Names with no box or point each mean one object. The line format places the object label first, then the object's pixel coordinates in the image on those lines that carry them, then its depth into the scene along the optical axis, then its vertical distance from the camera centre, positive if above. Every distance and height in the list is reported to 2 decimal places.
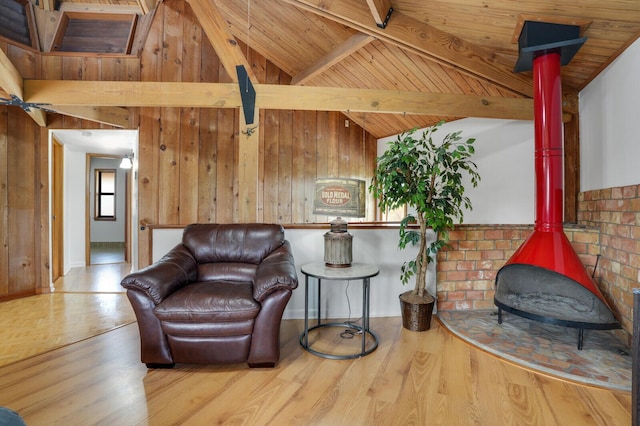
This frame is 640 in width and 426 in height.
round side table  2.30 -0.46
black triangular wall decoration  3.00 +1.07
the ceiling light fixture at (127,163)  5.30 +0.75
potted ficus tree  2.69 +0.11
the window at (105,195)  7.79 +0.35
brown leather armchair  2.06 -0.68
